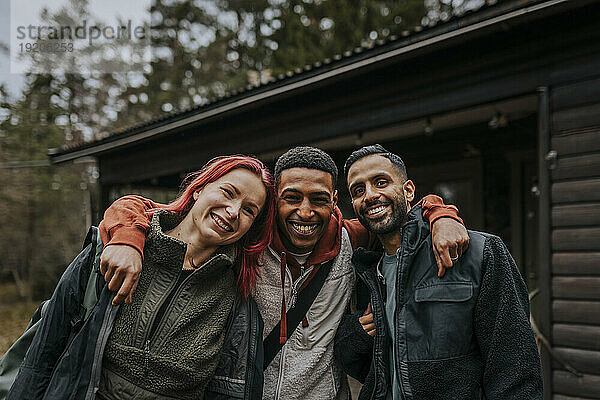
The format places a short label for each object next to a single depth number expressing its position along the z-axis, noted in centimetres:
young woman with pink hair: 171
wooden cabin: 351
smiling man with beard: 165
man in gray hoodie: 202
